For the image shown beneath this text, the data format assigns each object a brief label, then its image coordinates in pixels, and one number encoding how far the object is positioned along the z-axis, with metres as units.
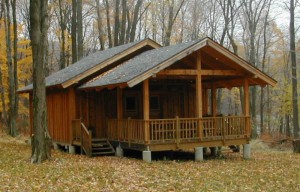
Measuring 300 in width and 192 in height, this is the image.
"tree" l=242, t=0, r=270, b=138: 35.75
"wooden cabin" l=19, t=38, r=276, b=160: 17.98
